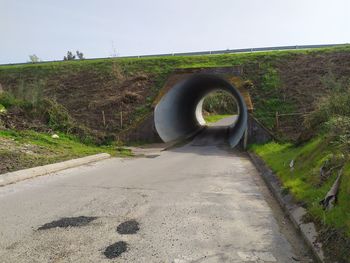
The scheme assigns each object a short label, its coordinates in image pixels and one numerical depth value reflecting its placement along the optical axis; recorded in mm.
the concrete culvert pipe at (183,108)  21906
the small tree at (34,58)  43000
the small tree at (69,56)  54206
